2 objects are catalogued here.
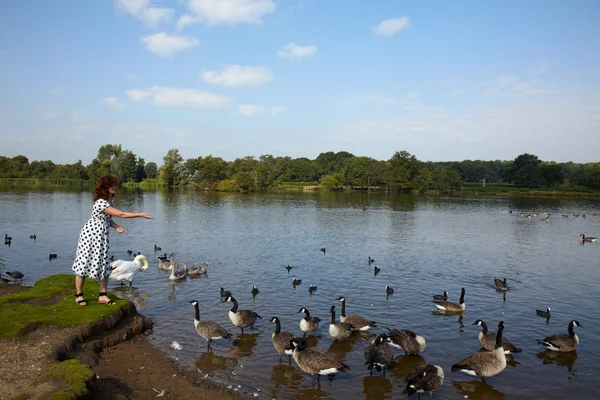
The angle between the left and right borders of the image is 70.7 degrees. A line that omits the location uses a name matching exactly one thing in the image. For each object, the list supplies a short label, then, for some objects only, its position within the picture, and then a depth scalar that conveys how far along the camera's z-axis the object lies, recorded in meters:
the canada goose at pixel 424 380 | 9.73
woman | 11.34
